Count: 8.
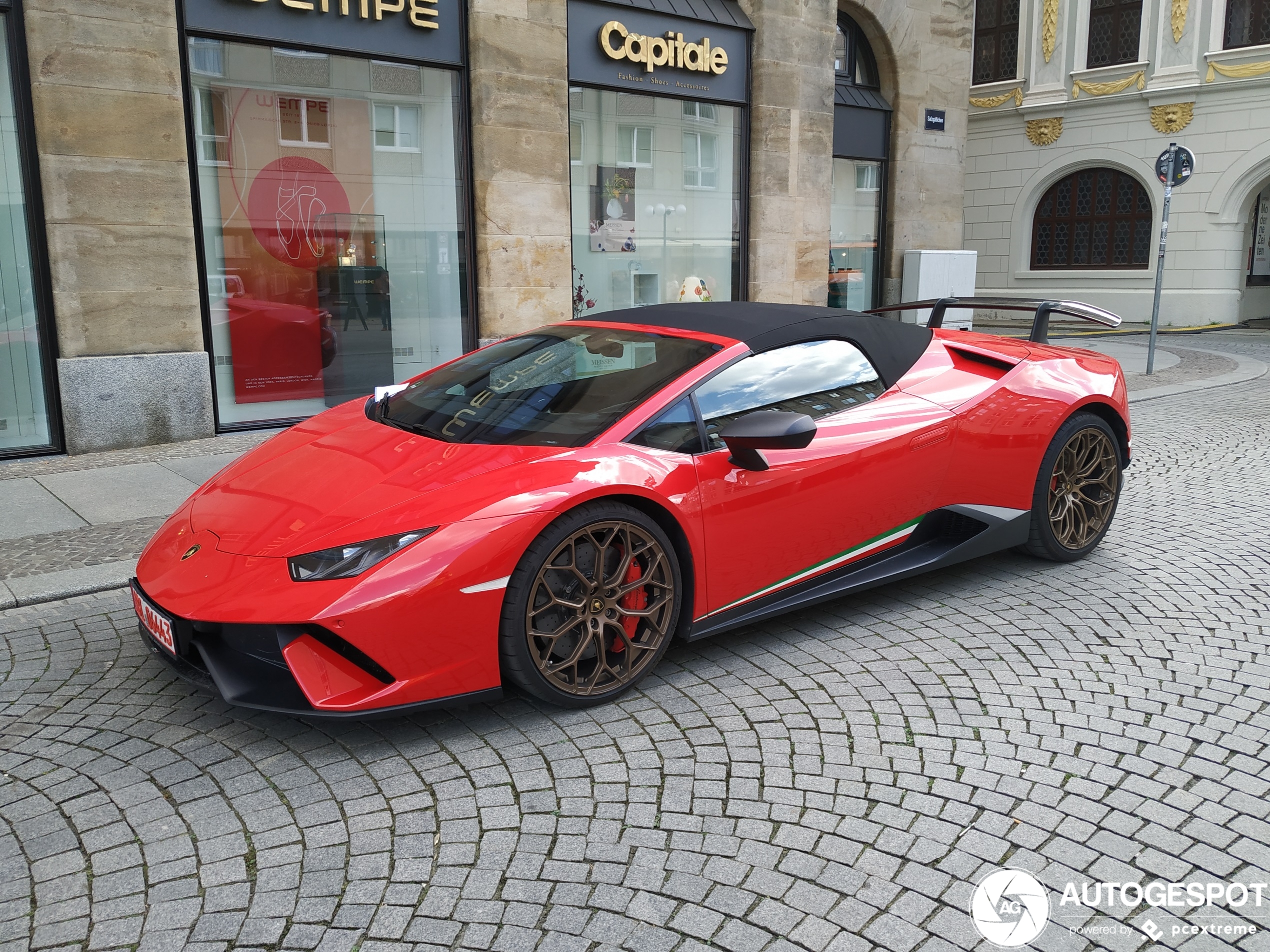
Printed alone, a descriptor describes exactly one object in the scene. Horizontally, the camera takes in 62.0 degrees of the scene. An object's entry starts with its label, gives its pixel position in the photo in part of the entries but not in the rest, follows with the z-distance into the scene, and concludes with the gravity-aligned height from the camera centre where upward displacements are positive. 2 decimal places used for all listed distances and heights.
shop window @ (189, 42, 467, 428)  9.35 +0.29
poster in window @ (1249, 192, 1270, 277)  27.48 +0.51
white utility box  16.41 -0.24
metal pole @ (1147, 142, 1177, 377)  13.02 -0.13
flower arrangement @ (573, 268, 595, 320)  12.25 -0.41
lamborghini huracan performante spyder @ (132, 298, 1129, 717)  3.22 -0.86
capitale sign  11.72 +2.39
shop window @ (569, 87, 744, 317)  12.27 +0.73
